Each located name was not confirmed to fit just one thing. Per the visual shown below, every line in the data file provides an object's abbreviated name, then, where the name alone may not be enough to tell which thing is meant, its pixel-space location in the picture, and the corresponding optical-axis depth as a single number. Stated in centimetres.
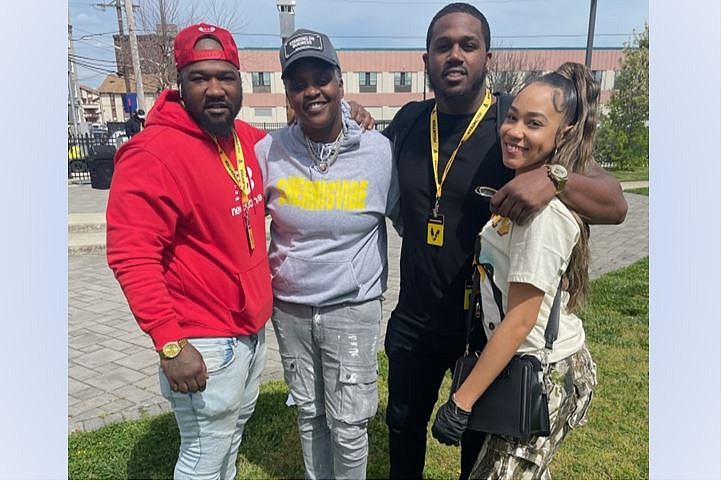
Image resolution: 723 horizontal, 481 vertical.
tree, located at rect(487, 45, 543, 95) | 3183
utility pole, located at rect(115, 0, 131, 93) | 2584
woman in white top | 167
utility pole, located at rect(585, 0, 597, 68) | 1127
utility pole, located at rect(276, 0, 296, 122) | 613
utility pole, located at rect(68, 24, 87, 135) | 2250
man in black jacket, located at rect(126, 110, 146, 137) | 1294
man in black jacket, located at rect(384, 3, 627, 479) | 220
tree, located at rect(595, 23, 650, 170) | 2047
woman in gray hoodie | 221
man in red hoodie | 184
